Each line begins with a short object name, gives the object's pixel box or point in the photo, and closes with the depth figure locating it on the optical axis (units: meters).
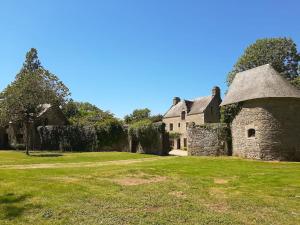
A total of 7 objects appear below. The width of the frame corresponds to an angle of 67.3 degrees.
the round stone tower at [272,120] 16.06
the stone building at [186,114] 30.82
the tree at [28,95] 19.86
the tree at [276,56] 28.42
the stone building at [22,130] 26.54
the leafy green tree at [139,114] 50.96
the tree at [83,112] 32.55
